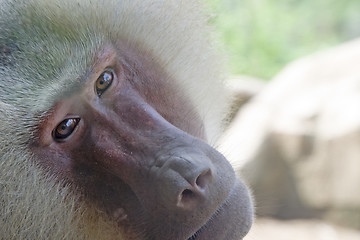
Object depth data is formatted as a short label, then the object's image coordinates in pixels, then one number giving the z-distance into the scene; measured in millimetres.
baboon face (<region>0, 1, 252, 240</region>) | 3764
